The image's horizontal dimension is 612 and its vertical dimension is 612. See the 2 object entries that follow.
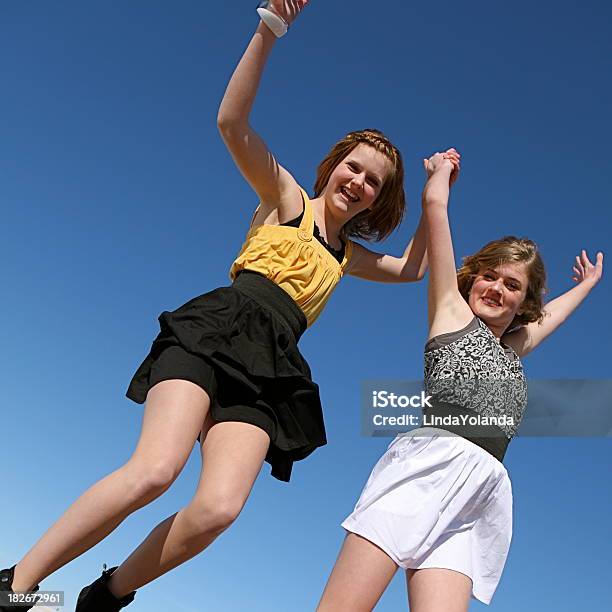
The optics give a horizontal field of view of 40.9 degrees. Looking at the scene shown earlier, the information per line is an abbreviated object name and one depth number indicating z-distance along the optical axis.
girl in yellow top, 3.17
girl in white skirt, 3.30
